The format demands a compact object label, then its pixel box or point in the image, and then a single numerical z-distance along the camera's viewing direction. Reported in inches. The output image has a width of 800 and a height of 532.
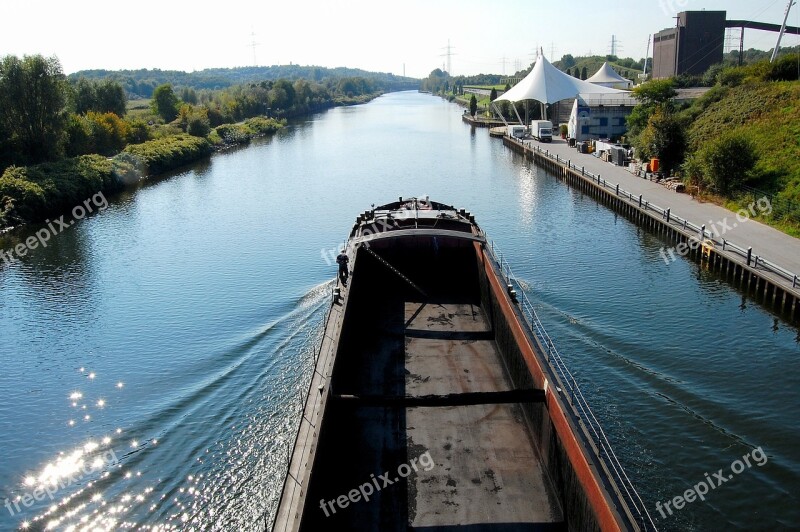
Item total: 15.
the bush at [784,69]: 1761.3
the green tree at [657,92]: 2063.2
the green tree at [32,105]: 1889.8
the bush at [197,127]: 2989.7
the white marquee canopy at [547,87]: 2709.2
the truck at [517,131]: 2709.2
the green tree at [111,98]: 2960.1
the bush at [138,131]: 2603.3
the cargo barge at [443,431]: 398.0
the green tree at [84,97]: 2893.7
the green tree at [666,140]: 1508.4
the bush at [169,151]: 2255.2
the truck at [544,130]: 2524.6
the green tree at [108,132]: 2322.8
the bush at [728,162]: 1247.5
